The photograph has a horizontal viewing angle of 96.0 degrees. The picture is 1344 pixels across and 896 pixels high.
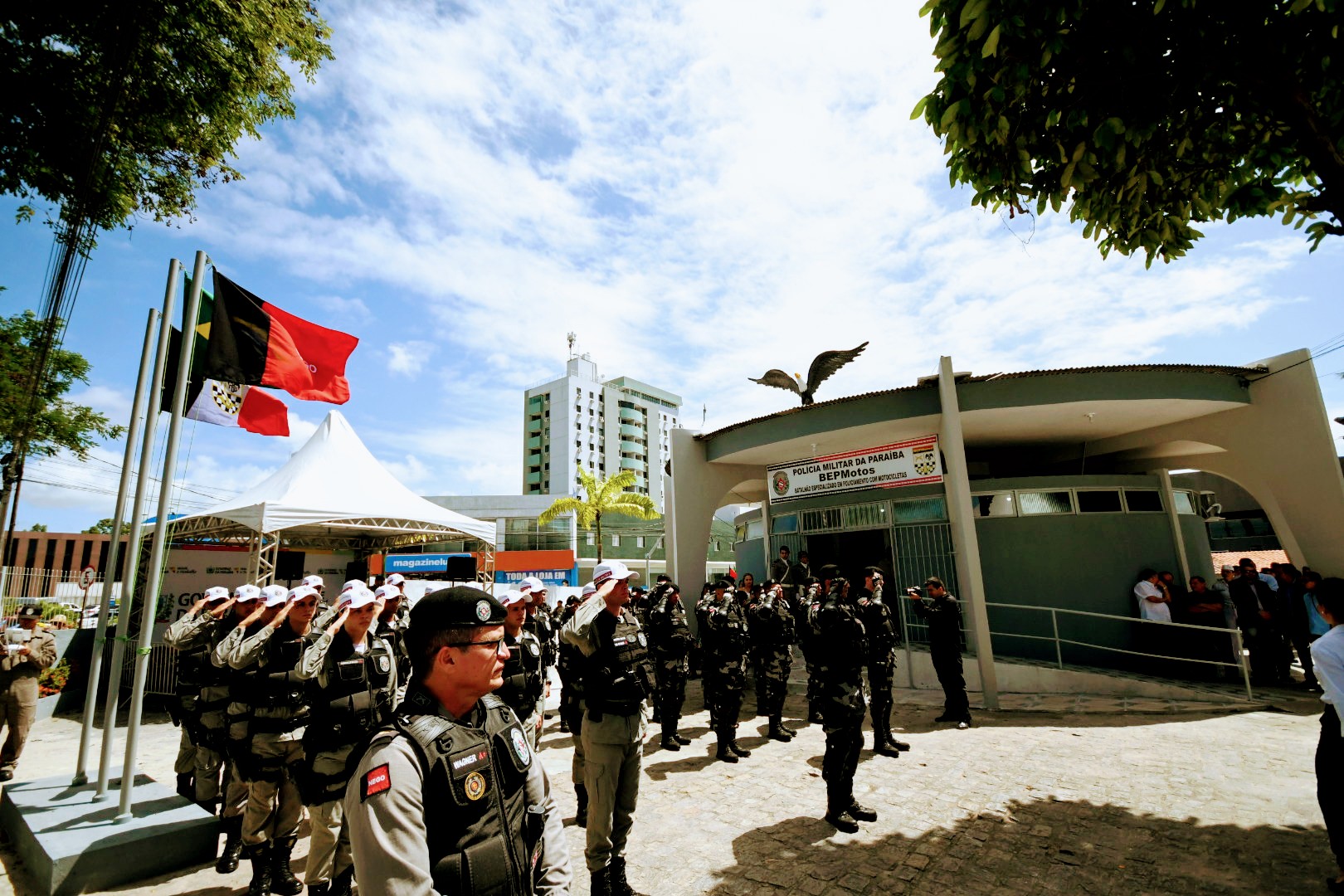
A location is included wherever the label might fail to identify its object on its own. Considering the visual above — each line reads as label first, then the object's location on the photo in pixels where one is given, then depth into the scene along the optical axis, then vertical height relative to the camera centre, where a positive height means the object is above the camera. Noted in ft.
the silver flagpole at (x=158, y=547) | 15.61 +1.07
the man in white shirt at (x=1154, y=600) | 35.32 -3.10
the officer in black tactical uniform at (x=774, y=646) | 27.37 -3.98
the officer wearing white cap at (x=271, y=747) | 14.33 -3.88
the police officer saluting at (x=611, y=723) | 13.44 -3.57
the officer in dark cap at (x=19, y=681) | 24.59 -3.56
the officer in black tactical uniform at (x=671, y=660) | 25.82 -4.08
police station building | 34.32 +4.64
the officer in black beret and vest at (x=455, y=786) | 5.36 -1.99
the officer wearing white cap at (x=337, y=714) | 13.21 -3.06
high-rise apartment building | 266.36 +63.07
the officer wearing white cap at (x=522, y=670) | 17.85 -2.99
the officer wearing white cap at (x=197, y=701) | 16.97 -3.34
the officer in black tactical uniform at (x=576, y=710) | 17.02 -4.15
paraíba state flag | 19.19 +7.76
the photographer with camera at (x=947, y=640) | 27.96 -3.99
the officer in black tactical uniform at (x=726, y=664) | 24.23 -4.17
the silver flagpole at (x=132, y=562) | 16.51 +0.70
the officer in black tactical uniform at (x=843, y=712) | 16.93 -4.27
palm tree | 115.65 +12.36
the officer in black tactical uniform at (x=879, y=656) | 23.25 -3.91
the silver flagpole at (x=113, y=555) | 17.46 +0.97
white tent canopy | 39.32 +5.28
